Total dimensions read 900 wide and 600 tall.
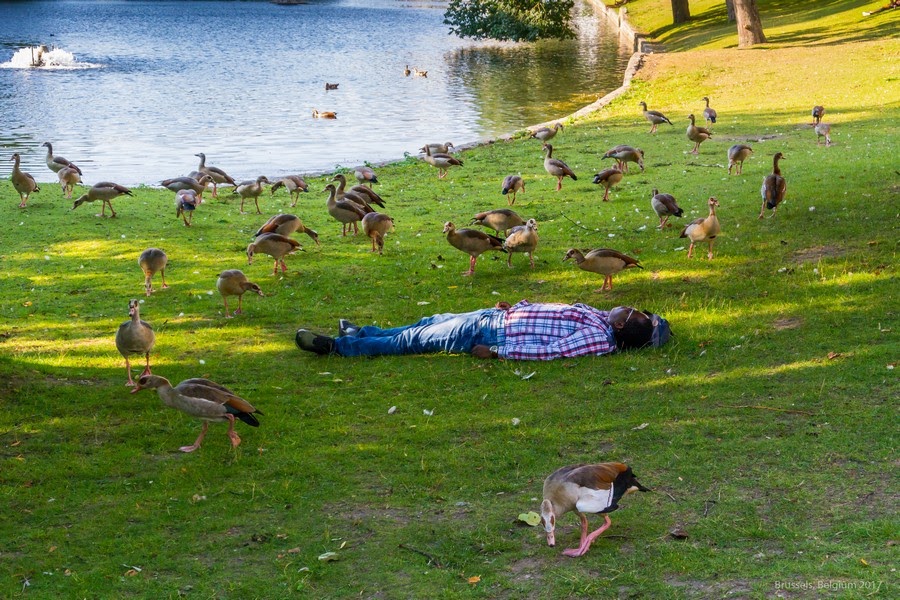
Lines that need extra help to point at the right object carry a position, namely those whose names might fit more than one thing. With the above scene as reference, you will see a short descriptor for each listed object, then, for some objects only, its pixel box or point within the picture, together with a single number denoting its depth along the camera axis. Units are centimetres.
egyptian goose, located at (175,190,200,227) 1933
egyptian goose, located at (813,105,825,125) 2517
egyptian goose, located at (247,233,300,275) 1565
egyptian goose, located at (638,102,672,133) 2770
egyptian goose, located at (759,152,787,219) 1616
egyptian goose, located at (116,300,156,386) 1101
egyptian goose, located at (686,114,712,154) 2384
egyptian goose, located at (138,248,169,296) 1479
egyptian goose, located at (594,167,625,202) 1966
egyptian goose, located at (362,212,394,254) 1712
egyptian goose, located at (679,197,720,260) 1455
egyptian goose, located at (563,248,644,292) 1338
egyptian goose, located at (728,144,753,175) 2028
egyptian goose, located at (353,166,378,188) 2320
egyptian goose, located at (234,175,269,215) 2088
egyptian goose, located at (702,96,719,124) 2741
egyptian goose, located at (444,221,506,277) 1496
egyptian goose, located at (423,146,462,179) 2477
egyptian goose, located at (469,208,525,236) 1681
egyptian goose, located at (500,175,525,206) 1964
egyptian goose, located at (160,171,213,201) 2136
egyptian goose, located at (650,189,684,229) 1645
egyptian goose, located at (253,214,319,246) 1712
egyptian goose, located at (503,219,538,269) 1490
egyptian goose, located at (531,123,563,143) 2730
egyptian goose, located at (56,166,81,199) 2266
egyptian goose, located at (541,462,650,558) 712
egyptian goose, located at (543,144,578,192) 2098
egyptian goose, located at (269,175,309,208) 2178
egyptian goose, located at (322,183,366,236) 1833
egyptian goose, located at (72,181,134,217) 2016
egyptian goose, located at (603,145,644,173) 2177
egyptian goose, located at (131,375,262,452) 941
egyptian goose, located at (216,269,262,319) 1352
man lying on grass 1170
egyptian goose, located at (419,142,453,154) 2673
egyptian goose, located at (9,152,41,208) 2089
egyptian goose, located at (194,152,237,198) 2320
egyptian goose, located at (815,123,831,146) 2314
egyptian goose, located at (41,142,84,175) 2364
